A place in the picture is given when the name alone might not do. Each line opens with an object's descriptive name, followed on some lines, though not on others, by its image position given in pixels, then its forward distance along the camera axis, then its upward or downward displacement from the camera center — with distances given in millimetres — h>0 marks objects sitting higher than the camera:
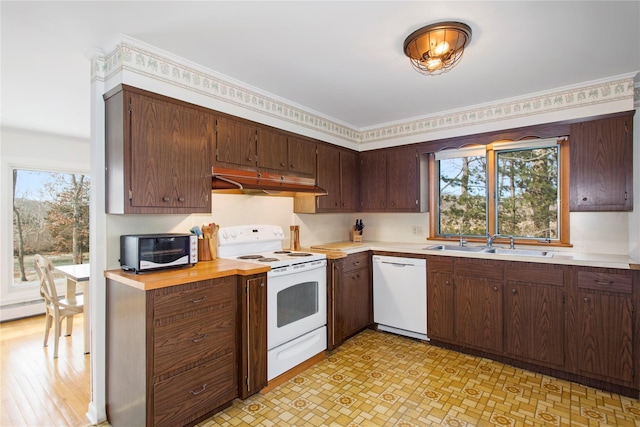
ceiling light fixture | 1928 +1072
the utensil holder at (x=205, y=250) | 2635 -255
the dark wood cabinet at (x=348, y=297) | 3137 -834
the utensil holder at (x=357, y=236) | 4199 -249
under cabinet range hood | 2534 +302
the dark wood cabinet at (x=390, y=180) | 3793 +443
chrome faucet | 3430 -262
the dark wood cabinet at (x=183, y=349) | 1845 -820
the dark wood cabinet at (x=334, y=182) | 3617 +420
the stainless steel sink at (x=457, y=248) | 3391 -353
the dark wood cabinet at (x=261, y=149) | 2635 +628
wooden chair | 3246 -854
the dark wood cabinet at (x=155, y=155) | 2061 +438
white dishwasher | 3369 -849
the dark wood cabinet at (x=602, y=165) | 2625 +408
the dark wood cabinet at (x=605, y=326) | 2383 -854
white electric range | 2543 -637
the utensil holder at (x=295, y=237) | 3498 -211
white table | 3023 -662
